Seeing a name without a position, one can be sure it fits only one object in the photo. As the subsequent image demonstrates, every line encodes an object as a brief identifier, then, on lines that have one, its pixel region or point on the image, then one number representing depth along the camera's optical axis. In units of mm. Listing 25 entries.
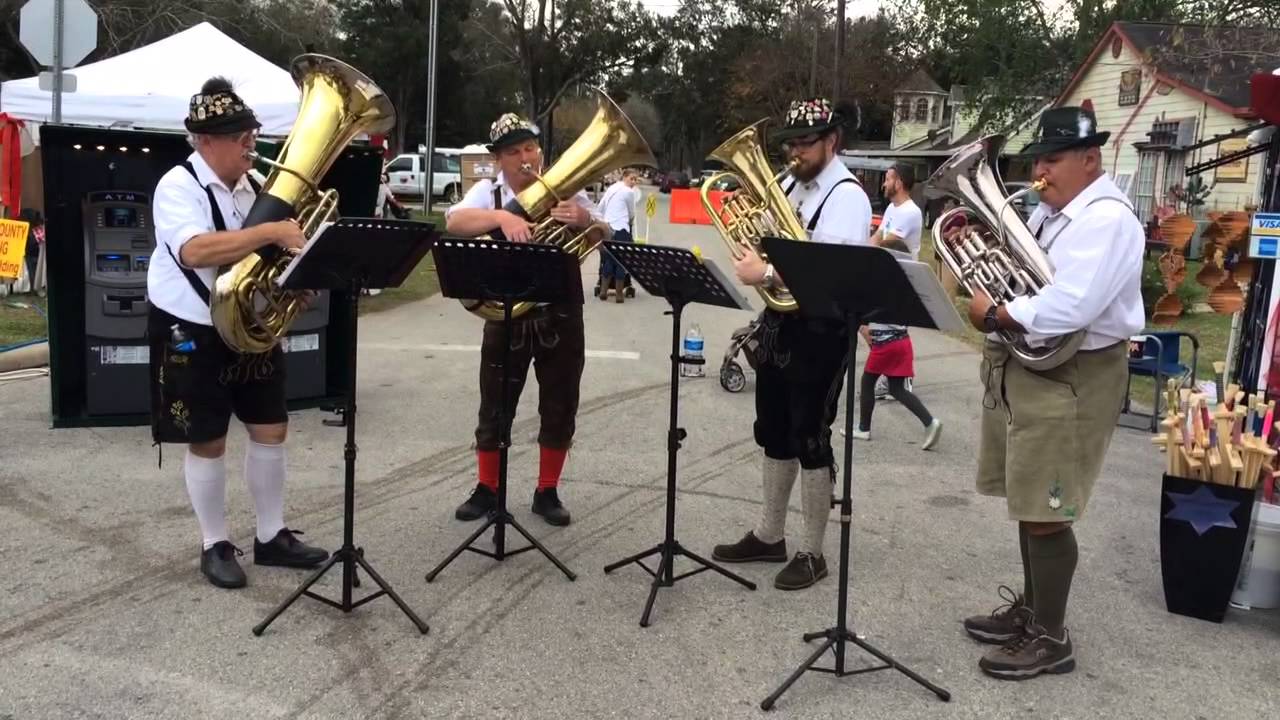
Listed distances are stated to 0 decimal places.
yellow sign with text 7871
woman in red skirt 6664
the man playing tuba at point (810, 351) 4023
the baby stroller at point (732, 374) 8062
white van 34375
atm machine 6336
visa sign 4621
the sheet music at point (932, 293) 2971
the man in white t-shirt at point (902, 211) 6842
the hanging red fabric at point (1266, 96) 4469
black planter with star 3922
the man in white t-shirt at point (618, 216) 13148
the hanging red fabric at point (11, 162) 9570
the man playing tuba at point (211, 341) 3756
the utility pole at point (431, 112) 22391
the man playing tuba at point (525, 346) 4477
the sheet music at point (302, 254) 3312
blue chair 7152
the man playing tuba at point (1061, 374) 3154
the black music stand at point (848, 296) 3074
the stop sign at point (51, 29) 7973
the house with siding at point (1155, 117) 20641
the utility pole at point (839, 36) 25344
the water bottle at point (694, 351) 8836
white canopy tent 11367
